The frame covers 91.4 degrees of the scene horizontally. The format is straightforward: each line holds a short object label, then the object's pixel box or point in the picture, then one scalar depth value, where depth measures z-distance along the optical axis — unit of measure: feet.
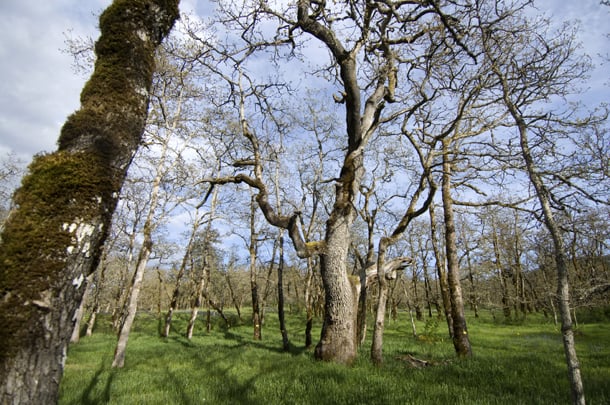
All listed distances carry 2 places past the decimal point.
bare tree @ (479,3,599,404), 13.12
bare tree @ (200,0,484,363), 23.88
